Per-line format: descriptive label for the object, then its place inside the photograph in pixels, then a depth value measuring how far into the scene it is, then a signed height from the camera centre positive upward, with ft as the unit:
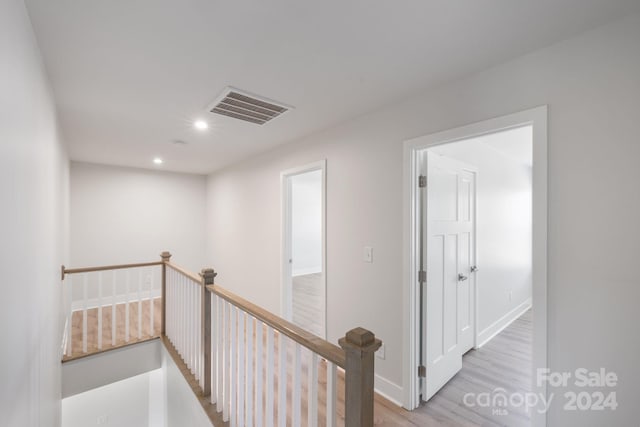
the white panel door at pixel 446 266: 7.07 -1.54
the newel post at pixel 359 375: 3.14 -1.90
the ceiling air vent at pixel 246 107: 6.78 +2.91
